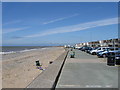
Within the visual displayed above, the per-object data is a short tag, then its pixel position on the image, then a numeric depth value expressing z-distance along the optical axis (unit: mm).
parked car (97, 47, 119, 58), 15314
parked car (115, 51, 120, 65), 9581
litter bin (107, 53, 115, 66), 8999
